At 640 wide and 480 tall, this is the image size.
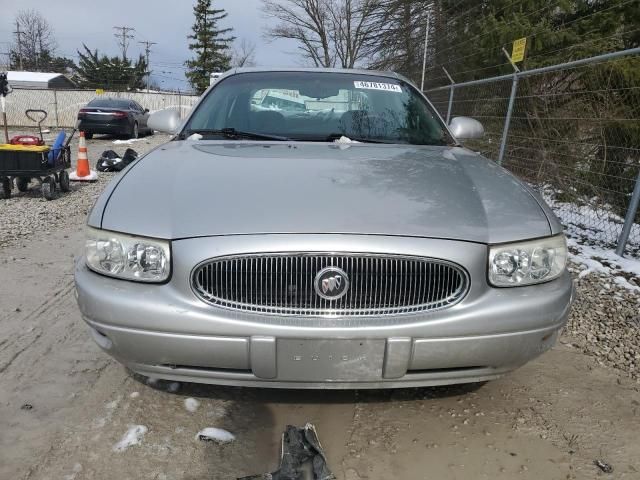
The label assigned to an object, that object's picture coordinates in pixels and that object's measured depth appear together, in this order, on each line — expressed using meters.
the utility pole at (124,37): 67.84
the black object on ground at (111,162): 10.08
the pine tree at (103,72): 57.38
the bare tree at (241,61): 55.41
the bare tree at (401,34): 15.76
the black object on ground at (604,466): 1.93
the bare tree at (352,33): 18.67
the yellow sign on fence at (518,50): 6.80
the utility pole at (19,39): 63.76
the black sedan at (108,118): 16.47
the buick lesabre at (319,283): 1.79
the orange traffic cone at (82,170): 8.76
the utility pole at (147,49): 72.70
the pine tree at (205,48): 53.69
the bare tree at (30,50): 64.56
